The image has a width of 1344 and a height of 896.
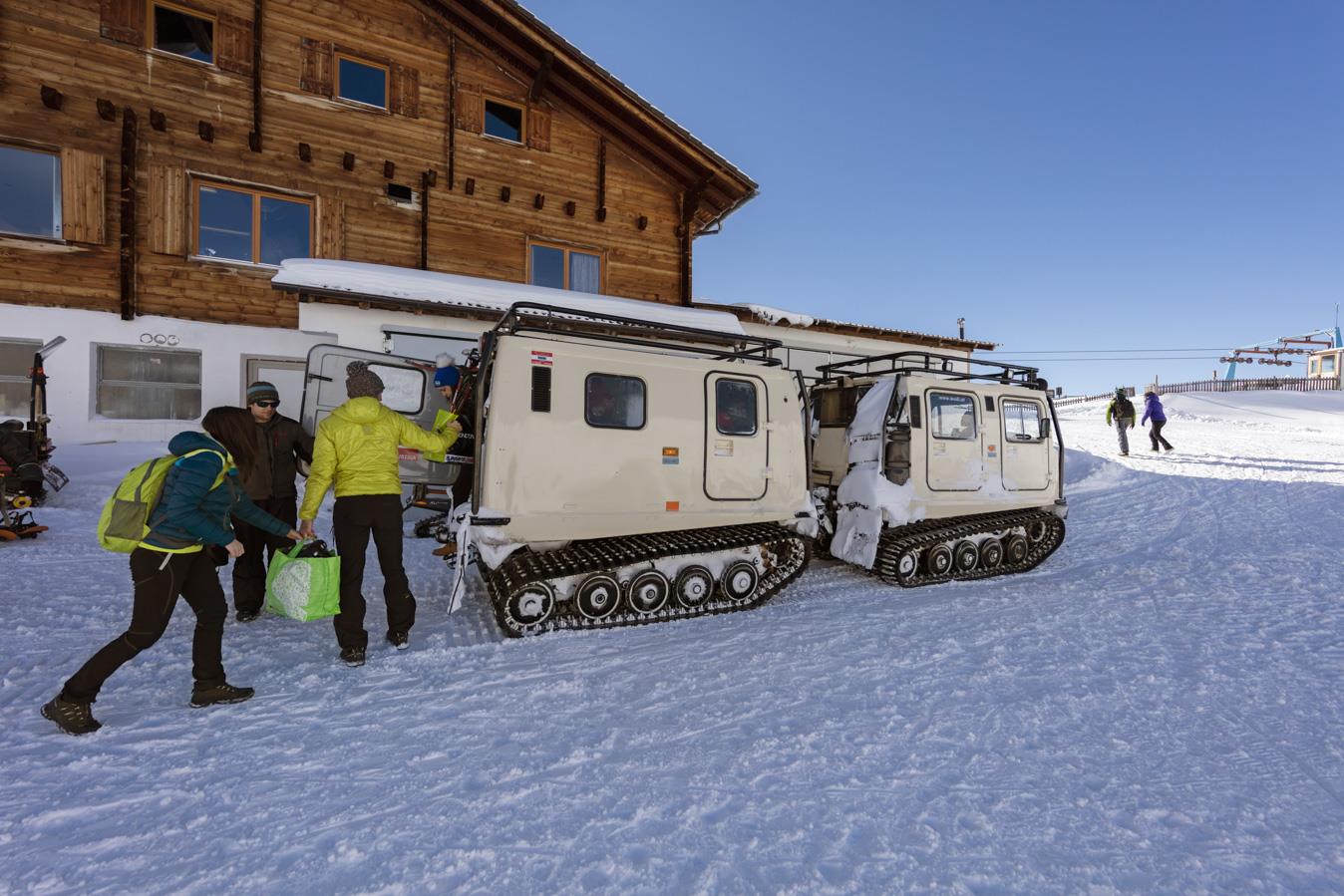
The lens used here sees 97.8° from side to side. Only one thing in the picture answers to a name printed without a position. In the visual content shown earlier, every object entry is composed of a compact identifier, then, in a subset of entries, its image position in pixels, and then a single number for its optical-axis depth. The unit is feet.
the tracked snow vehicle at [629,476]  15.17
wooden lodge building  33.22
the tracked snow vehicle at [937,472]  20.66
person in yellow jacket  13.08
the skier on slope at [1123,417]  48.91
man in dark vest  15.76
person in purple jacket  49.52
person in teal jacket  10.03
